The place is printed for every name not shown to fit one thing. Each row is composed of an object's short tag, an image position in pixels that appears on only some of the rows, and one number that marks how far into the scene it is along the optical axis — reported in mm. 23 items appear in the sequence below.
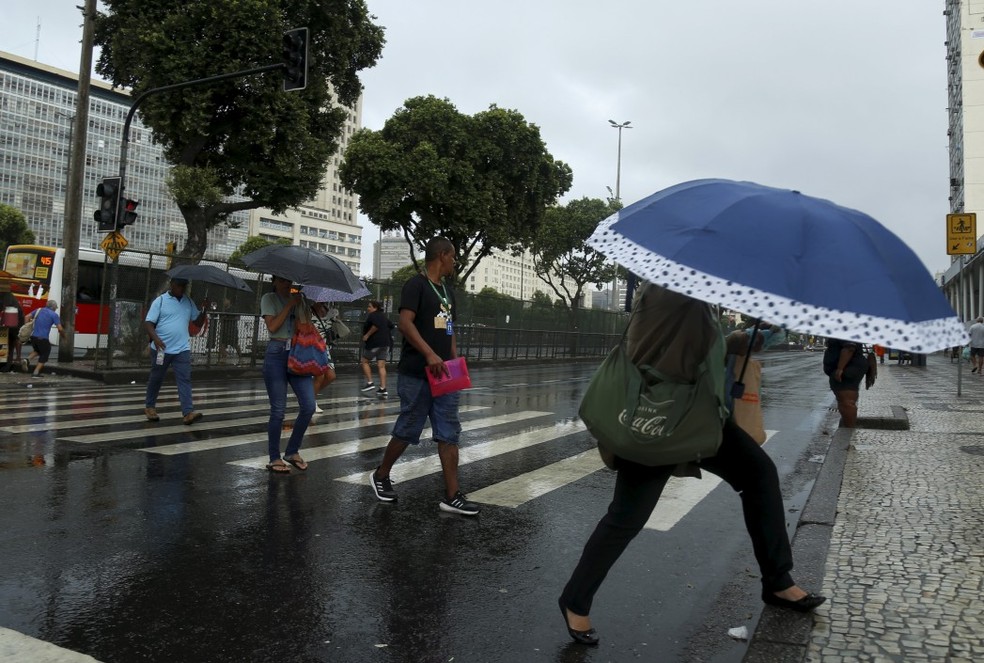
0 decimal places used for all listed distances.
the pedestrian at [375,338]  13820
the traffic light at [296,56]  13492
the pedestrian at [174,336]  8430
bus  20828
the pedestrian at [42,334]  14984
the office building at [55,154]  97312
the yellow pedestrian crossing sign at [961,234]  12727
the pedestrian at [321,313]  7203
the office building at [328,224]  131375
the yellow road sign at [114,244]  14875
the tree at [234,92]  17375
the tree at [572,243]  43688
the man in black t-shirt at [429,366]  5090
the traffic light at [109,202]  14828
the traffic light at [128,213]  15018
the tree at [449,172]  30125
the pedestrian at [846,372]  8914
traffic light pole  13912
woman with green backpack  2957
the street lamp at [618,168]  47172
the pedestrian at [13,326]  15508
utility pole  16391
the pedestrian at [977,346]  22688
